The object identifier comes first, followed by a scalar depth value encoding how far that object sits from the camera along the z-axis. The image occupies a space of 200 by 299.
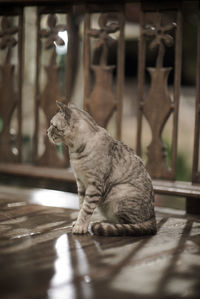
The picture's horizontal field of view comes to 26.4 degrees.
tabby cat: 2.05
